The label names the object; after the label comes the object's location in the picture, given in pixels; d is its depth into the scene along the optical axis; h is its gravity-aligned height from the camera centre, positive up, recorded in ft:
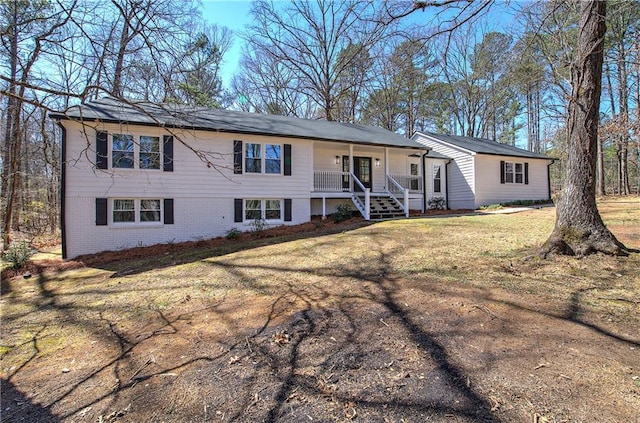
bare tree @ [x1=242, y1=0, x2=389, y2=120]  70.08 +39.45
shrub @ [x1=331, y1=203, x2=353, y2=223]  42.31 -0.42
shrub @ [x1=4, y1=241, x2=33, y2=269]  29.43 -3.81
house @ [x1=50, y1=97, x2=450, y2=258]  33.37 +4.03
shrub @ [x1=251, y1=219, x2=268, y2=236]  38.46 -1.66
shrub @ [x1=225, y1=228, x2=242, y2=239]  36.19 -2.50
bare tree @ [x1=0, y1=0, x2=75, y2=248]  13.94 +8.64
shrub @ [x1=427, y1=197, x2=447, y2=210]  59.00 +1.03
